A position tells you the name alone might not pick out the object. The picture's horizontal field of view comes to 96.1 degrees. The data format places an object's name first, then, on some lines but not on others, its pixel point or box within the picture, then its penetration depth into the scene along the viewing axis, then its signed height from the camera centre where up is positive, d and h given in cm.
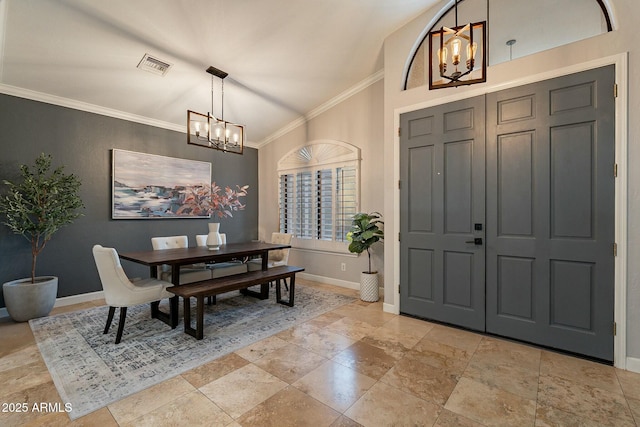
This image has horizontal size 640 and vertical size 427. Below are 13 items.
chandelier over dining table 346 +105
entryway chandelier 193 +110
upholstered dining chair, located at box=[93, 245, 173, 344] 281 -76
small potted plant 414 -39
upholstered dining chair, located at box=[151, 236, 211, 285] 362 -76
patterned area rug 216 -129
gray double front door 251 +0
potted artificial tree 336 -5
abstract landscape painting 443 +49
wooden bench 293 -83
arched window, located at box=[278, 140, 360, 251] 486 +37
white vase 379 -34
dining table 308 -50
